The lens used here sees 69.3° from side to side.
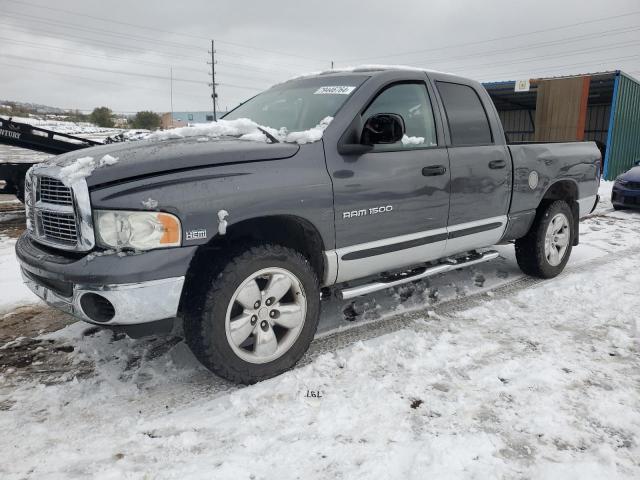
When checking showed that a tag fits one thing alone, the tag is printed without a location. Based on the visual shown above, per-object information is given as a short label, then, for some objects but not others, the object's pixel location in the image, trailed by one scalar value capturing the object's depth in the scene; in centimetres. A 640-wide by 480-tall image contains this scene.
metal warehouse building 1609
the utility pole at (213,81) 5166
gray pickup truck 234
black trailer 812
